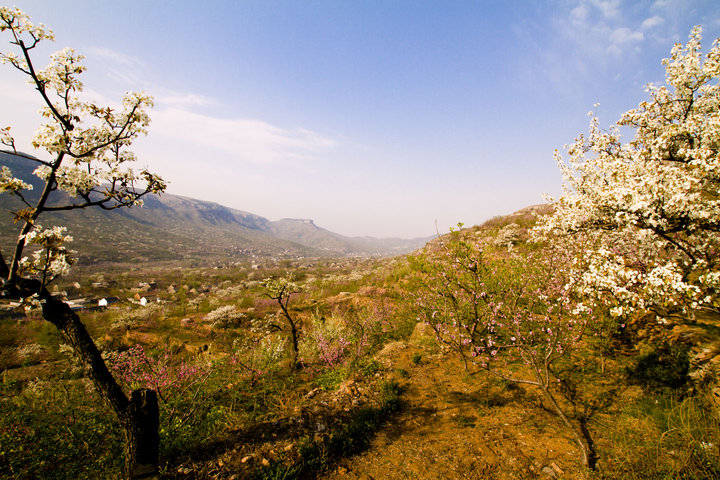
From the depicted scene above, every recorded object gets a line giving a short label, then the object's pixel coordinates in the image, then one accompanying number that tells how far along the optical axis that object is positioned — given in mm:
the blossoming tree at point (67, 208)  3545
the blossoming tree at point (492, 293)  5891
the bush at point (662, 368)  4891
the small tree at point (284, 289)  8234
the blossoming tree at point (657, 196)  4133
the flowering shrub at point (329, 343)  7965
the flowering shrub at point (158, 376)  5844
